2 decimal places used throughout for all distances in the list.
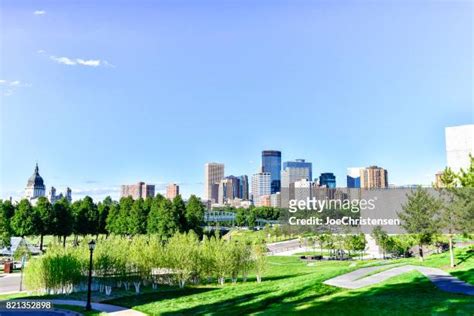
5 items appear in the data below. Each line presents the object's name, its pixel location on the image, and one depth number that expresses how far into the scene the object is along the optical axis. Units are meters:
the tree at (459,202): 25.20
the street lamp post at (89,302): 17.59
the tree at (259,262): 25.31
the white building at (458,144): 45.38
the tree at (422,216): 31.09
